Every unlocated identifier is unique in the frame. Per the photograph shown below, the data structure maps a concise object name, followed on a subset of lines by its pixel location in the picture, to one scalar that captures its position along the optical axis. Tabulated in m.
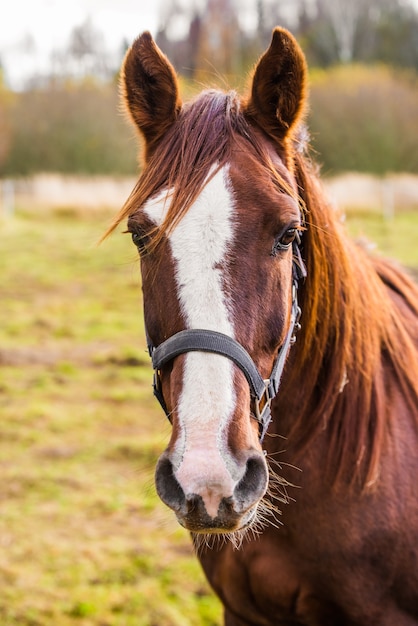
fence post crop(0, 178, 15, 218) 19.00
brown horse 2.29
